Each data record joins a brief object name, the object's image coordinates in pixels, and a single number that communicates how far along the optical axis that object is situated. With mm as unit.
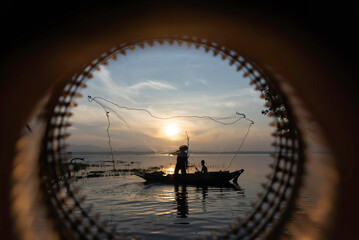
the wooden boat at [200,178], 20856
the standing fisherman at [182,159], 21919
